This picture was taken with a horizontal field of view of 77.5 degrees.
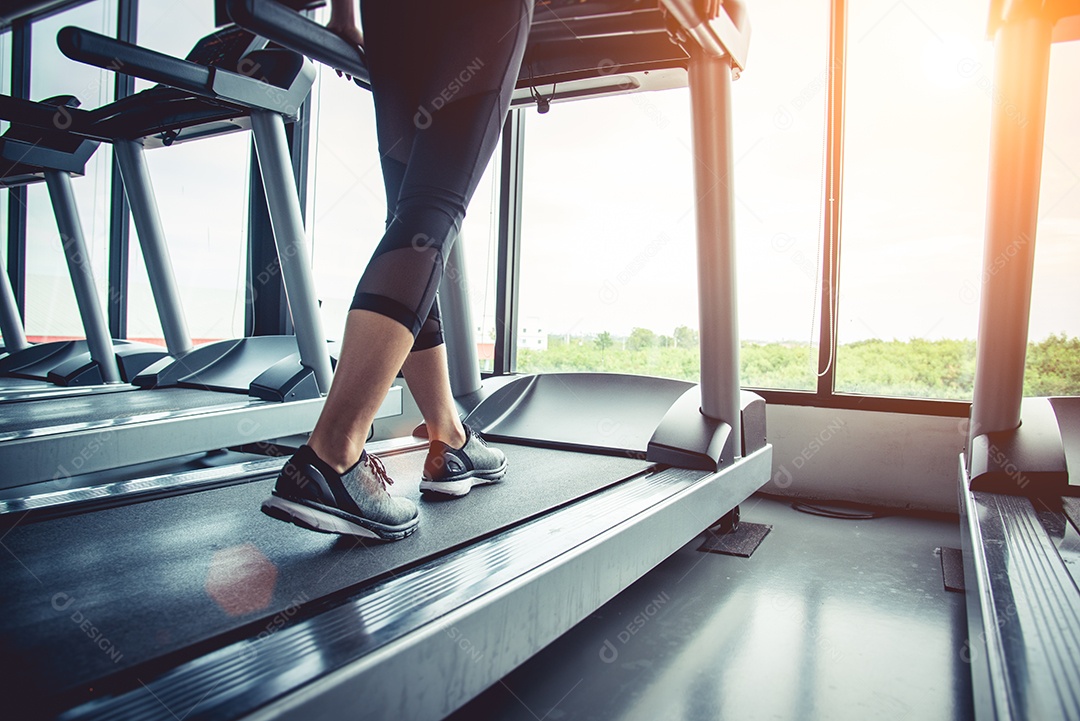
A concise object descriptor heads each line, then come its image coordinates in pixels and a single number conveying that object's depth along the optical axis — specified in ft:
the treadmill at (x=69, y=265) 9.75
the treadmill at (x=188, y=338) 5.87
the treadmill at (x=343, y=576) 2.04
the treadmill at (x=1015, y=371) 4.12
